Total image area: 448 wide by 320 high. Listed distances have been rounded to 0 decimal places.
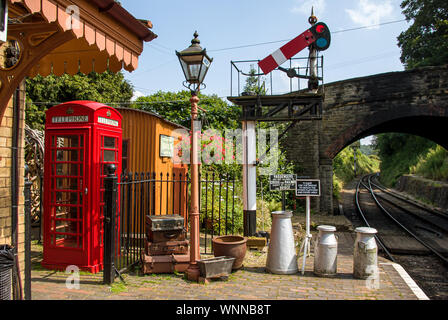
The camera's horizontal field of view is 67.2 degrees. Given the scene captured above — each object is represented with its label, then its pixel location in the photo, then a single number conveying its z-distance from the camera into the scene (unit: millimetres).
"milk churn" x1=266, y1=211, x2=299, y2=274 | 6117
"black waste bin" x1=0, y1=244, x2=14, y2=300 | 3311
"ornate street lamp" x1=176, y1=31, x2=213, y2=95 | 5406
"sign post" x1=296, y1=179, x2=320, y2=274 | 6605
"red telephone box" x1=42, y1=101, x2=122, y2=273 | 5516
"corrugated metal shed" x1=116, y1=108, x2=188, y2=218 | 7660
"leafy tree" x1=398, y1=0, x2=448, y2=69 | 27516
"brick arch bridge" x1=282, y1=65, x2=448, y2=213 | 14500
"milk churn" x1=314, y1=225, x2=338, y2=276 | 5930
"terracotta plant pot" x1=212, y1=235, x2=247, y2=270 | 5945
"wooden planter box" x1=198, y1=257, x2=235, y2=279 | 5422
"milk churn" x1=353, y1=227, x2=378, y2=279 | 5715
